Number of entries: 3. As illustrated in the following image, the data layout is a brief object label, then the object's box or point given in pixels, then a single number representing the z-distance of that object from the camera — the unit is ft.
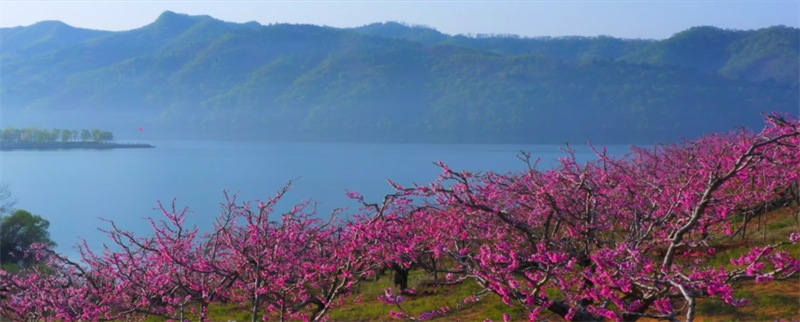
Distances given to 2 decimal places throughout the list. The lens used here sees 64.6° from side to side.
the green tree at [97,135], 514.68
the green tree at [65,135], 479.82
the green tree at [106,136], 517.02
